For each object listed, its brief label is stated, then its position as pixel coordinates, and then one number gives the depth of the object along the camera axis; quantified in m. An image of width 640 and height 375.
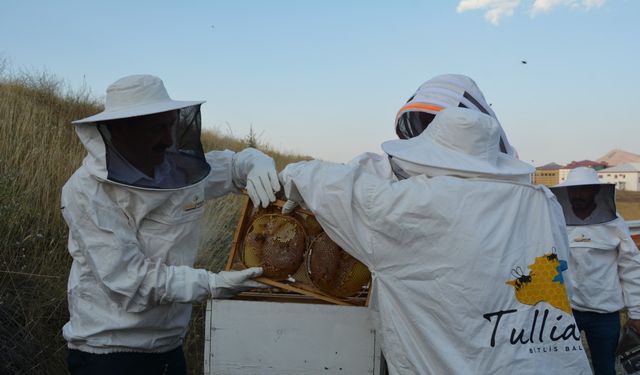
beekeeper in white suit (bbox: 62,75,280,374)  2.15
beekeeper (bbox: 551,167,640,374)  4.01
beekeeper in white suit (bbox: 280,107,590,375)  1.83
